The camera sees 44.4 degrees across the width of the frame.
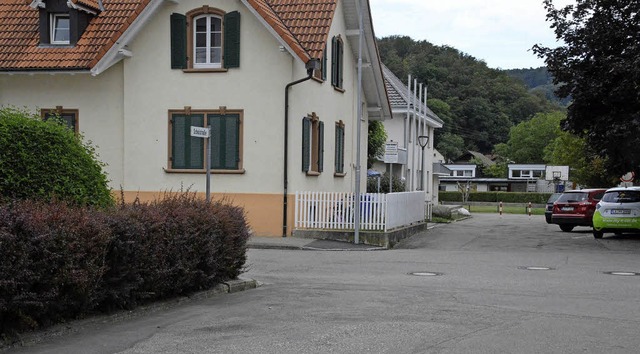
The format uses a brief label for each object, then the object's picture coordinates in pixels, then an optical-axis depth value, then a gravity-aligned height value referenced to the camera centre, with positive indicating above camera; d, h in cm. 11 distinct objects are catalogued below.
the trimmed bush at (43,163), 1029 +22
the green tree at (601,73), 2325 +348
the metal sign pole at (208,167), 1559 +27
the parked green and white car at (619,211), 2533 -86
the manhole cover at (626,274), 1513 -175
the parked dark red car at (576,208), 3144 -96
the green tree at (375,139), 3656 +204
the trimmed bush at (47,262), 700 -79
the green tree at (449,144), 13500 +676
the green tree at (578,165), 6067 +157
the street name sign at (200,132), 1521 +95
